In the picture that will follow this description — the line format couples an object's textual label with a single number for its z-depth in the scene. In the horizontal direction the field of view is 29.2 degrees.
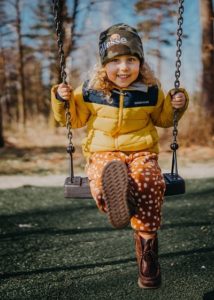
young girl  2.39
